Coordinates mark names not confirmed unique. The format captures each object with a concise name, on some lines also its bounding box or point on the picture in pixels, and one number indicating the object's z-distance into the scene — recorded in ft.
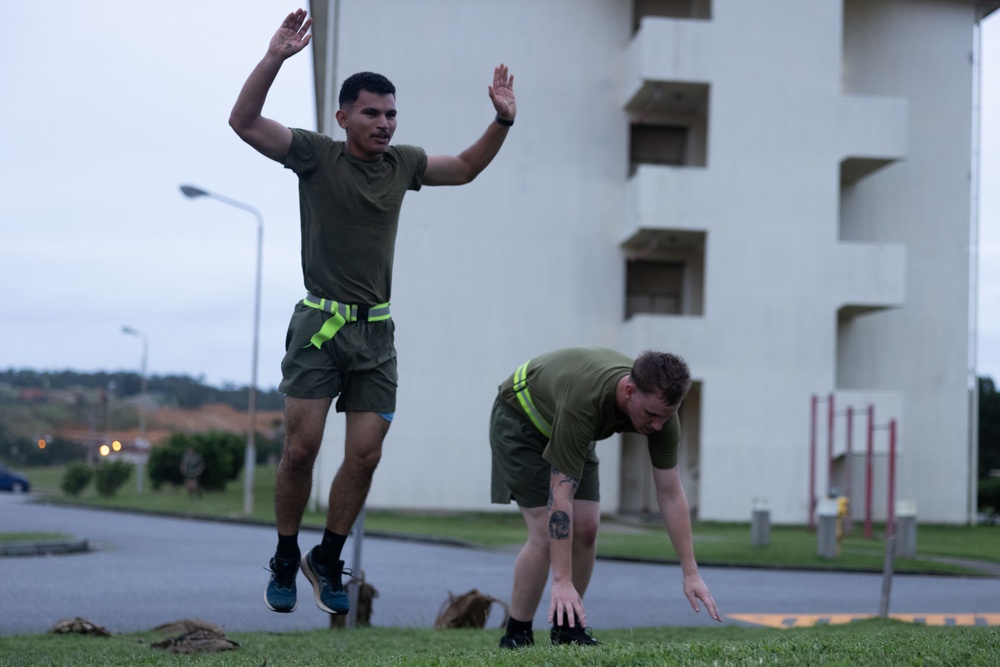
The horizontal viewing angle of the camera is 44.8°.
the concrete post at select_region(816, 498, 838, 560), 60.34
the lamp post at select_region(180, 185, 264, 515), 99.14
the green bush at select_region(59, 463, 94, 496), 143.54
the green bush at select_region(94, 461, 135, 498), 132.36
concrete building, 95.09
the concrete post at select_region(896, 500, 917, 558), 61.05
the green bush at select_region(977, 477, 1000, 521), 130.62
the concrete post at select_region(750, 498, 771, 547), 66.08
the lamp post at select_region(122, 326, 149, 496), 150.30
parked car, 187.11
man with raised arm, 19.72
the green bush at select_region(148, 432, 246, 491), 142.41
